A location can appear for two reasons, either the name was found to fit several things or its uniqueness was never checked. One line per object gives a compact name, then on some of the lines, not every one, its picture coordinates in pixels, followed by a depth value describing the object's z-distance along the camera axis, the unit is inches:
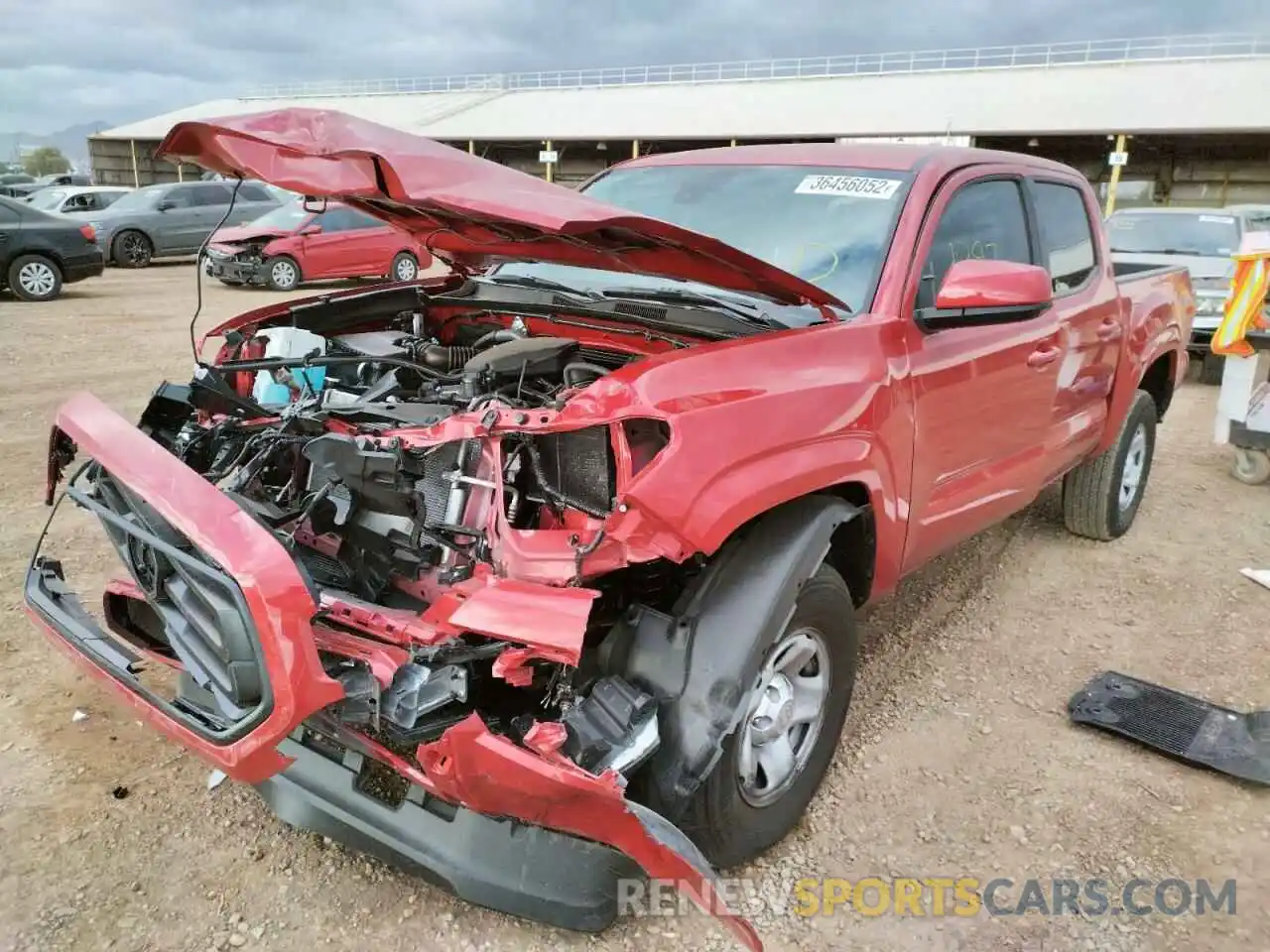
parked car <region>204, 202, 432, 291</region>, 547.5
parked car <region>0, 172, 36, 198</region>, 939.3
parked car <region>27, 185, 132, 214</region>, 697.0
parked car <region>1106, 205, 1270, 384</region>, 374.3
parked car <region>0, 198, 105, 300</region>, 481.1
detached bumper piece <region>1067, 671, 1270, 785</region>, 123.8
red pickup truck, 79.1
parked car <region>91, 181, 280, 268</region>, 660.1
